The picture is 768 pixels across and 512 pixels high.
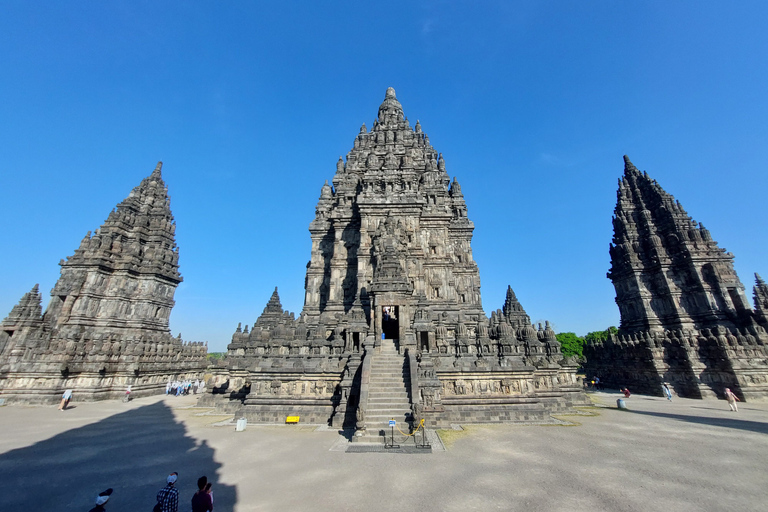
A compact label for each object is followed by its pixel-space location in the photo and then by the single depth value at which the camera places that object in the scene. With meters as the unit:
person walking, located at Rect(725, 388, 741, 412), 17.84
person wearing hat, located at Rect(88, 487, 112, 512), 4.41
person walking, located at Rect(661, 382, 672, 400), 23.69
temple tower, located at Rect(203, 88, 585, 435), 15.48
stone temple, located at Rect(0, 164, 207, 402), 24.45
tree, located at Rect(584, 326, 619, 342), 68.48
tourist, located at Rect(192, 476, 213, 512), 5.17
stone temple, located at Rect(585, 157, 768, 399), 24.36
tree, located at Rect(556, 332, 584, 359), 65.94
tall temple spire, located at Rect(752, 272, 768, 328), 28.68
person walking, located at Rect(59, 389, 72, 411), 20.35
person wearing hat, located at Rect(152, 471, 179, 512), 5.05
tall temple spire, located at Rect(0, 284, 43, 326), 28.19
